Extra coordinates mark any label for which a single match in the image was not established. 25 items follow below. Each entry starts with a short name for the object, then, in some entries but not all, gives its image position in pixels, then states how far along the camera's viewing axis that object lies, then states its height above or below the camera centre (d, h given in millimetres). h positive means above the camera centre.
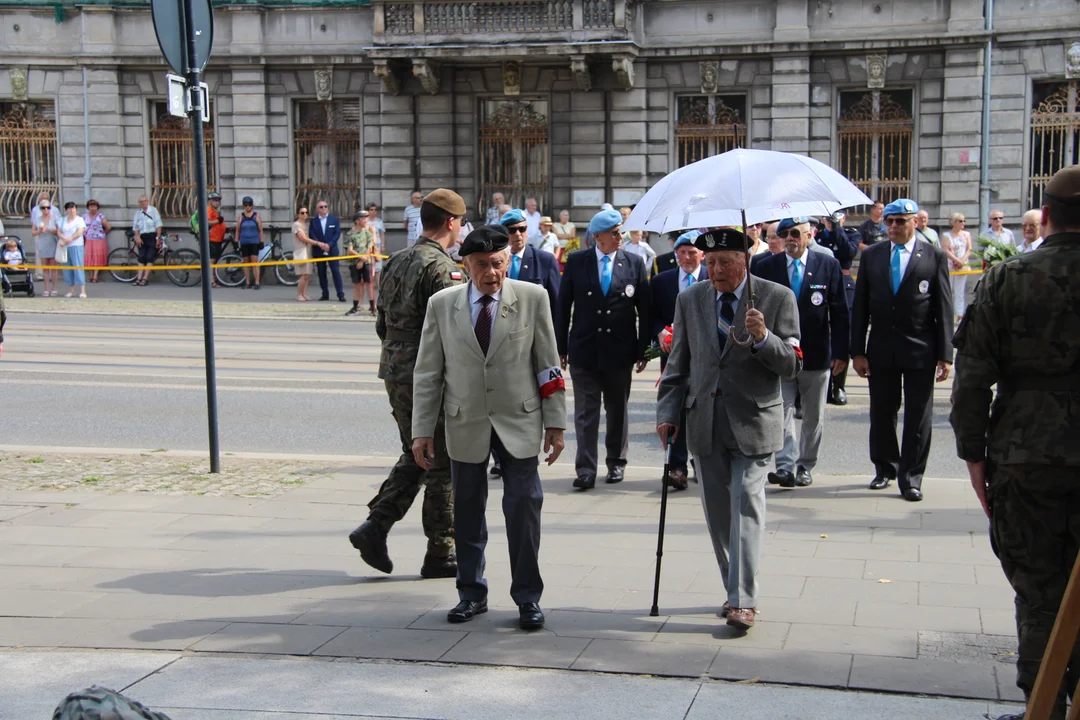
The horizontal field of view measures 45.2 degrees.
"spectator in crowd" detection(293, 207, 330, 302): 24672 -533
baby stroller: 24875 -1104
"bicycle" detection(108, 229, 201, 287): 28094 -843
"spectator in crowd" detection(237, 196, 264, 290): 27344 -309
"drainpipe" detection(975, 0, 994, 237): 25484 +1153
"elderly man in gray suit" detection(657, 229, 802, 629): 5605 -786
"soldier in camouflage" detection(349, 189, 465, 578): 6469 -757
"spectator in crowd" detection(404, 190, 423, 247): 26188 +15
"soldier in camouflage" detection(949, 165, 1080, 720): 4109 -627
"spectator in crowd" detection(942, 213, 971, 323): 19297 -549
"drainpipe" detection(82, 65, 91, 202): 29391 +1963
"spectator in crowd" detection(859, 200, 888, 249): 18469 -199
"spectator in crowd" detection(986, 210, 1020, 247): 18719 -139
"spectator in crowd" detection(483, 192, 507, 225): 26609 +225
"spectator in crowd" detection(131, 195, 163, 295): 28516 -215
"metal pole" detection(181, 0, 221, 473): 8867 -23
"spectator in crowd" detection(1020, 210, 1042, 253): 11395 -126
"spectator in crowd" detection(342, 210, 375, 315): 22094 -613
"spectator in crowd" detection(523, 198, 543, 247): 25219 +51
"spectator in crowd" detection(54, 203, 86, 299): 26734 -290
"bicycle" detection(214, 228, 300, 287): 27453 -933
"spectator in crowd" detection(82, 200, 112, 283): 28422 -317
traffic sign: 8758 +1289
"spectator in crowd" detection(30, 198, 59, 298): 27234 -165
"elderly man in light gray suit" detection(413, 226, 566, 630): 5750 -794
